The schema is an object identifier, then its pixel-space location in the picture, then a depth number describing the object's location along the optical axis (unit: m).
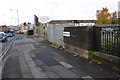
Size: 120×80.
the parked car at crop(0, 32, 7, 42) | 15.01
